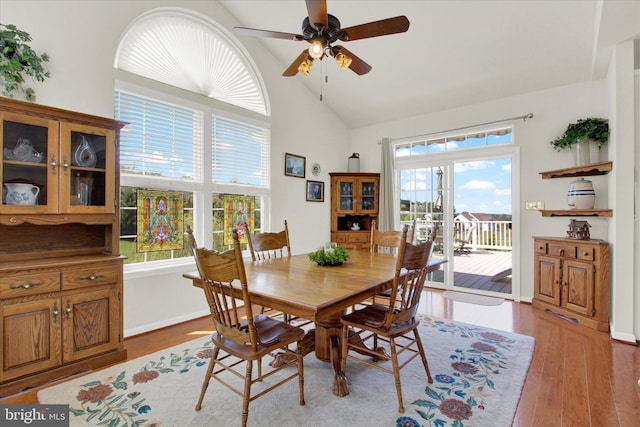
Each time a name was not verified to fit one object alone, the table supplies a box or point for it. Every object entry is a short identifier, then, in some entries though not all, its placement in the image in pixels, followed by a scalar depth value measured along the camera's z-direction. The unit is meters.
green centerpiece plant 2.44
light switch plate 4.02
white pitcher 2.16
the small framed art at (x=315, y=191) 4.99
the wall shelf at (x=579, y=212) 3.14
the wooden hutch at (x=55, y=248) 2.10
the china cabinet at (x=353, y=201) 5.35
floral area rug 1.81
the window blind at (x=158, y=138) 3.08
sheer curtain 5.18
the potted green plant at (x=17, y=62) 2.21
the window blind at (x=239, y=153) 3.85
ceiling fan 1.98
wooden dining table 1.57
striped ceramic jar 3.43
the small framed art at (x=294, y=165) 4.61
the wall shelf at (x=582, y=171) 3.17
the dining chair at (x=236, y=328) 1.62
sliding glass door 4.56
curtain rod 4.07
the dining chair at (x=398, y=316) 1.90
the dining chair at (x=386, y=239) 3.16
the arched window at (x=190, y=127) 3.13
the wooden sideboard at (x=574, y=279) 3.14
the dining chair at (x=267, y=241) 2.93
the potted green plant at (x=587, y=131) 3.45
